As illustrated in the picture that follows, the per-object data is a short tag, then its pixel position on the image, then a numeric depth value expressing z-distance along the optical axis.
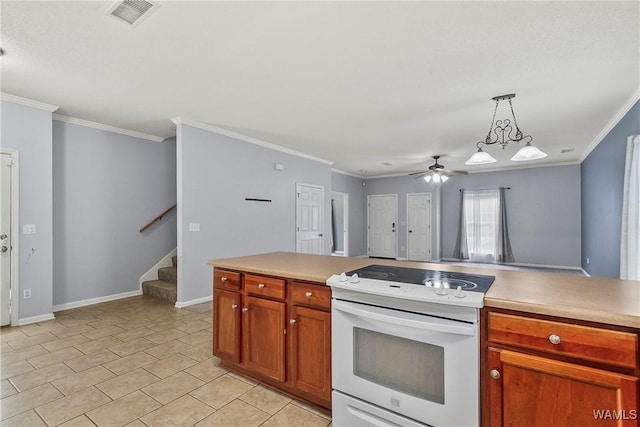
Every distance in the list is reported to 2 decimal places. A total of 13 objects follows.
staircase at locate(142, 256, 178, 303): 4.46
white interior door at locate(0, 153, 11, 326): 3.37
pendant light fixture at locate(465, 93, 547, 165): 3.01
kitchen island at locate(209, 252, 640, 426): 1.11
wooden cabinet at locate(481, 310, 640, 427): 1.09
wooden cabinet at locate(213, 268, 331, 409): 1.86
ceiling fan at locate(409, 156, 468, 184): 5.99
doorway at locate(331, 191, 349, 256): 10.18
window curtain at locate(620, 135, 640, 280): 3.10
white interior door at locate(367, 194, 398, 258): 9.42
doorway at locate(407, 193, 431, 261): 8.83
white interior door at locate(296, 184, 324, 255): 6.39
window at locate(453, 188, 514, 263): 7.86
